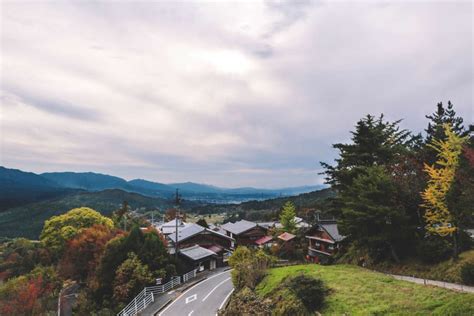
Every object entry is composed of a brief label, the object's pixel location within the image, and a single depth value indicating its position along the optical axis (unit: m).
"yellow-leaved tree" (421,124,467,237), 17.56
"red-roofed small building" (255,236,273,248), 49.39
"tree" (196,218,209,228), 68.31
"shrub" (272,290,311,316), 13.34
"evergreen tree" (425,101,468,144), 25.77
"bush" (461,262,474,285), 14.74
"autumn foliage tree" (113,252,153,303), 23.56
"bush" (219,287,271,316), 15.41
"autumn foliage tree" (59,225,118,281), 31.92
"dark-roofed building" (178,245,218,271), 33.78
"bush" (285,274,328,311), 13.69
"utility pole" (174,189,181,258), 29.03
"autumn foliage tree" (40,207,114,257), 42.56
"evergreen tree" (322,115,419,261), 20.44
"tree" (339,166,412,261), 20.20
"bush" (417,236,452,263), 18.77
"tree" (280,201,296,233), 45.38
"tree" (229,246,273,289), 20.94
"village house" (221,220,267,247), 53.61
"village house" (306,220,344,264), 32.53
